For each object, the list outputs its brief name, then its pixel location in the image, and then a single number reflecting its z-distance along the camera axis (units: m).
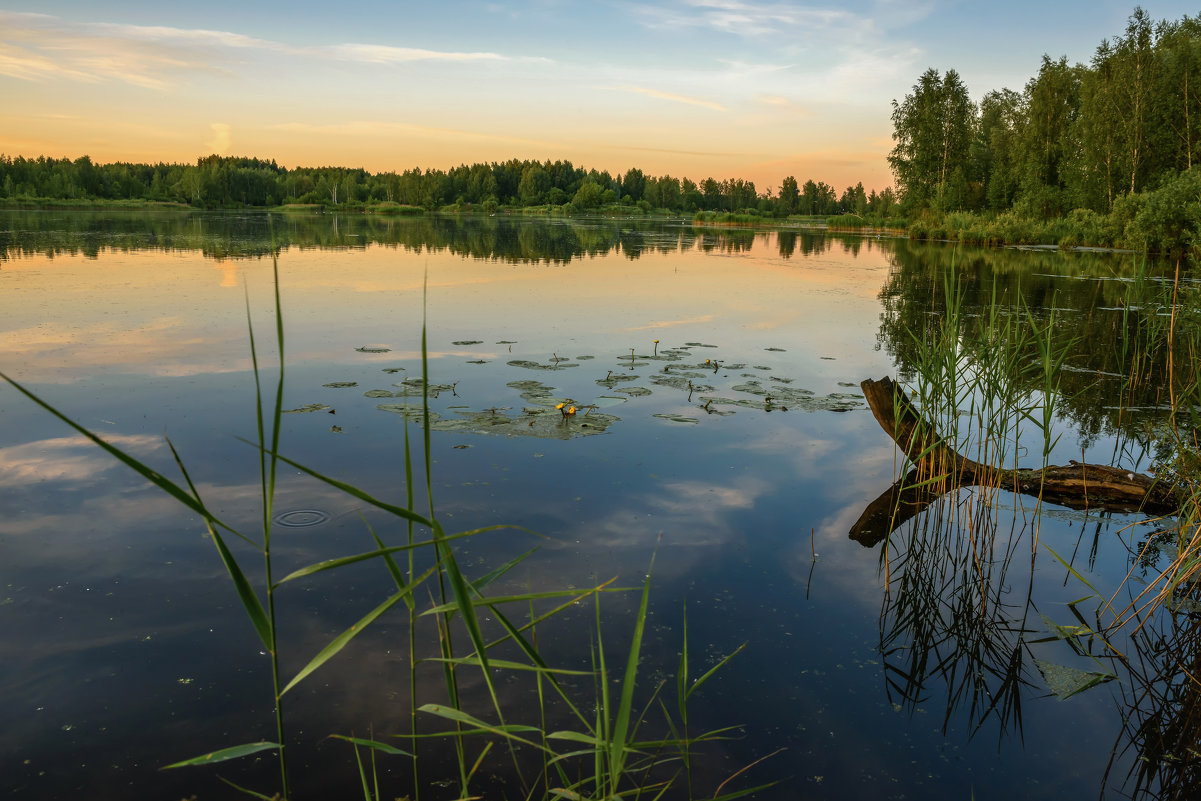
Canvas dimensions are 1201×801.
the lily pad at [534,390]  7.37
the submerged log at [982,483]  4.89
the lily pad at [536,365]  8.68
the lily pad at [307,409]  6.78
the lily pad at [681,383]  8.04
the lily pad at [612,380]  8.02
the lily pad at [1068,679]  3.27
